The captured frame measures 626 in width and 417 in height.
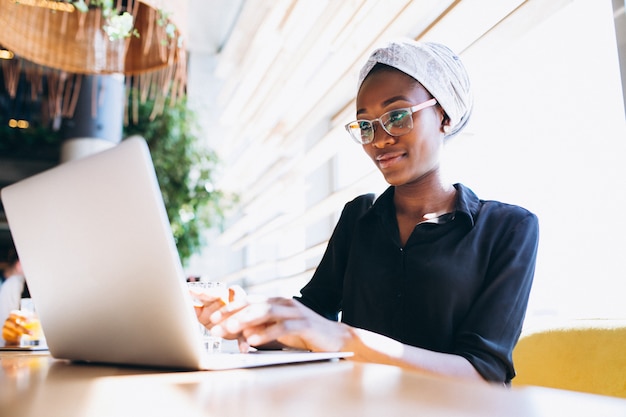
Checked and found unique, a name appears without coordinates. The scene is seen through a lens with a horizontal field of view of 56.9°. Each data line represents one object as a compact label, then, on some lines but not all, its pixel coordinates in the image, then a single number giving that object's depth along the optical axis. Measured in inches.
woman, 51.8
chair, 49.9
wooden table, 16.4
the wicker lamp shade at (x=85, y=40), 91.8
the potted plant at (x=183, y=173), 198.7
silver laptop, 28.1
